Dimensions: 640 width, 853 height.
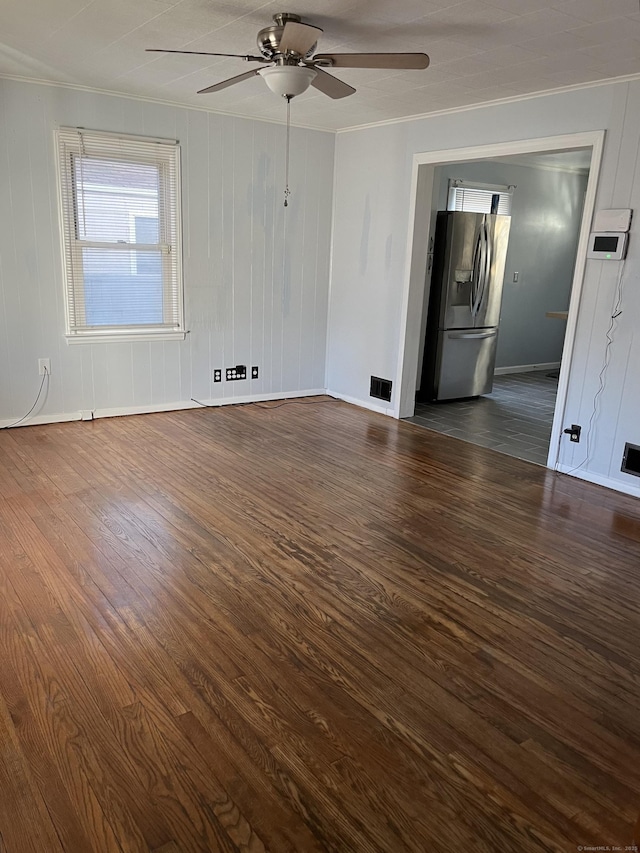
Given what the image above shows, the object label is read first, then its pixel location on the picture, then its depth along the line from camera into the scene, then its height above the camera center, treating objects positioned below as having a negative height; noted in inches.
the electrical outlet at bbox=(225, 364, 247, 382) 232.8 -41.3
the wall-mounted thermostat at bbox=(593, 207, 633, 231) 150.0 +12.4
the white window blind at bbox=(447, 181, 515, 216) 267.6 +29.6
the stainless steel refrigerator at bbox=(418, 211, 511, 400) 241.8 -13.8
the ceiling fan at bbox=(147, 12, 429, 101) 112.0 +35.2
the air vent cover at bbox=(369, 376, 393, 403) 229.6 -44.3
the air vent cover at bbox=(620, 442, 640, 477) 156.8 -44.3
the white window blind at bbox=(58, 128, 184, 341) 190.9 +4.5
